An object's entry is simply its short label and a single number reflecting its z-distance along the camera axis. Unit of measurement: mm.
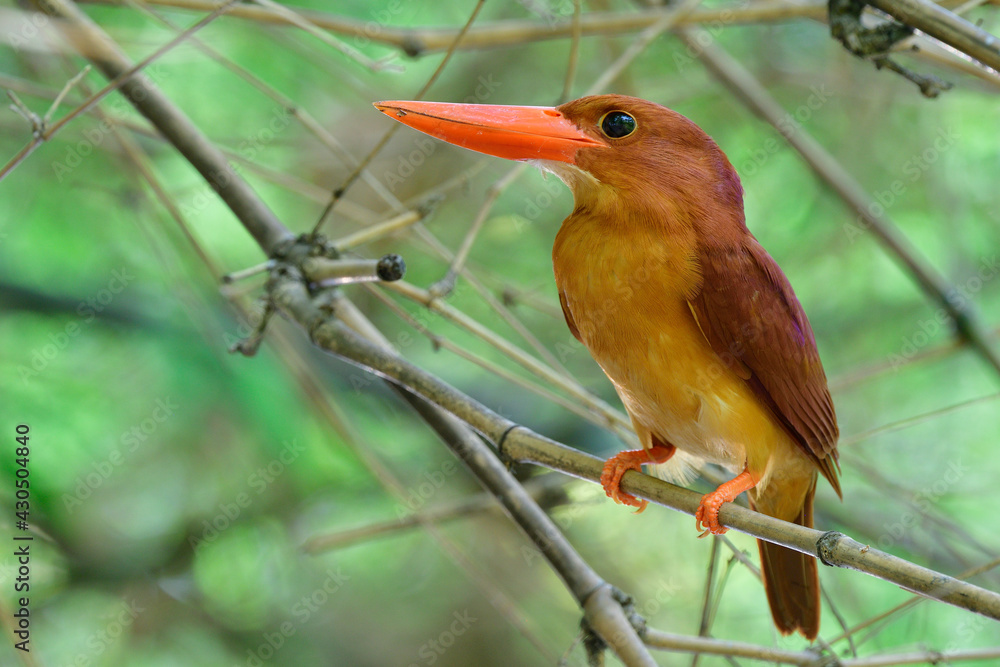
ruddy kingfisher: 4680
